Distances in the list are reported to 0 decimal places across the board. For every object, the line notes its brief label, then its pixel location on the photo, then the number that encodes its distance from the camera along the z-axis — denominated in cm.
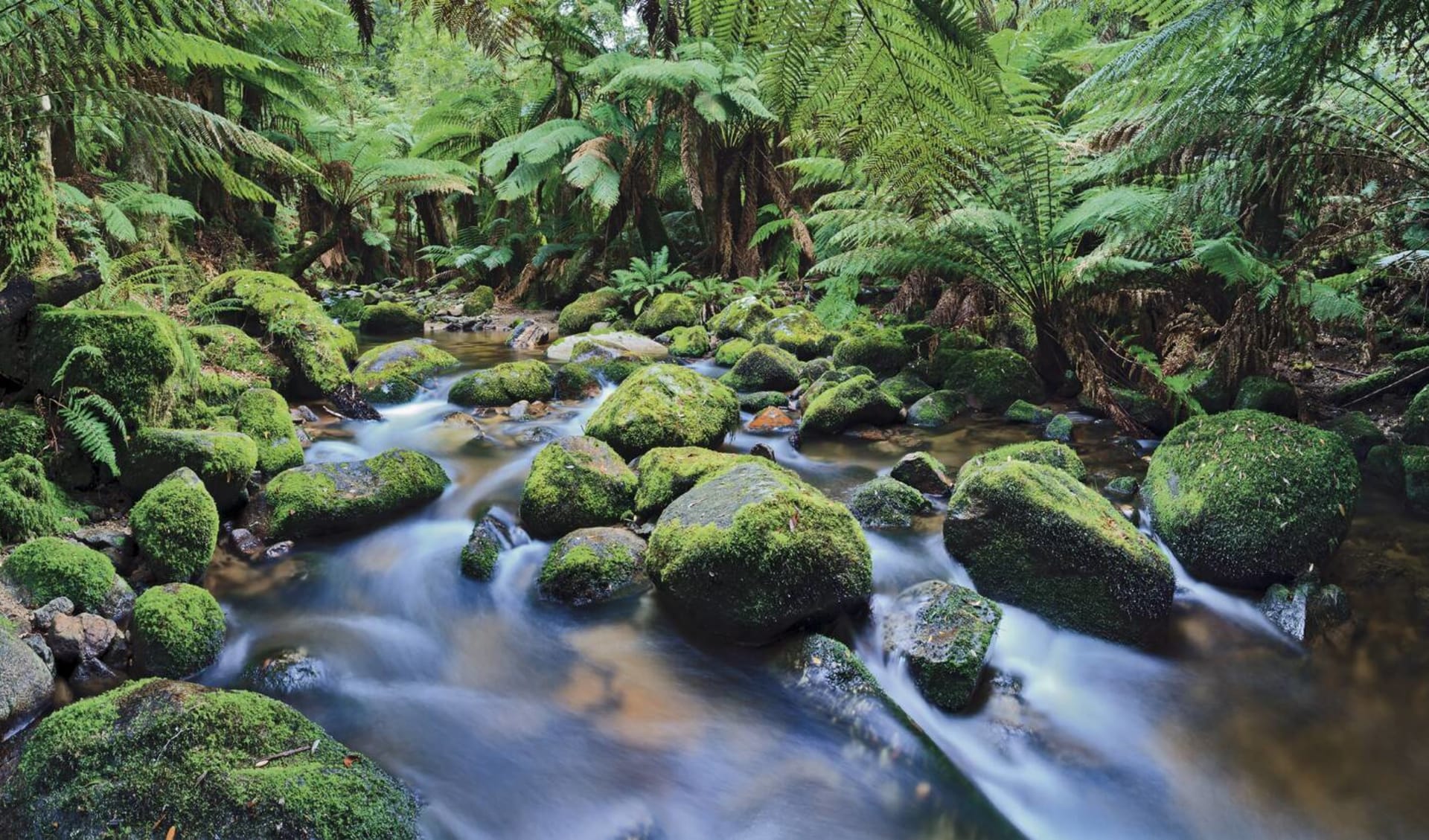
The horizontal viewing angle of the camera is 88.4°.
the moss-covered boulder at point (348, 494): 369
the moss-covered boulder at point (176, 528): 304
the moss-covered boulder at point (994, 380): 560
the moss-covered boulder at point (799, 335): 745
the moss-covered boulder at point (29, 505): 290
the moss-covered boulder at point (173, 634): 262
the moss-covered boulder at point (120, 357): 346
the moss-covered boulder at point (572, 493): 373
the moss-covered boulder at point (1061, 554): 291
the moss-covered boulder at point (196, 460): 346
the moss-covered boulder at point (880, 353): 658
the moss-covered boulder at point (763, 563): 281
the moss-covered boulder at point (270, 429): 424
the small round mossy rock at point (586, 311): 975
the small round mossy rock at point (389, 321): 985
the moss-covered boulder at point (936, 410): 542
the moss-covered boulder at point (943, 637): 261
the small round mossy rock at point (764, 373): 645
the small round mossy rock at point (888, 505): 384
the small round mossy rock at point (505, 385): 605
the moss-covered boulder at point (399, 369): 620
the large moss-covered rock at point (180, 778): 181
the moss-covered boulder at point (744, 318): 833
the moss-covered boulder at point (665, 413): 459
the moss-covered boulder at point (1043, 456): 386
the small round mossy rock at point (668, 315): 904
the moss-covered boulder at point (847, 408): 525
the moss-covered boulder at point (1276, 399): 432
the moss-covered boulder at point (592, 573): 325
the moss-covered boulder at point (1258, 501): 302
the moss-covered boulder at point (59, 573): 264
